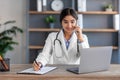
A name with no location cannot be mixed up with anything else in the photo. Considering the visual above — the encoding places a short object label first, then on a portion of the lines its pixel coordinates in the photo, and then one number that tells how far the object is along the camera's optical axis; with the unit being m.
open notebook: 1.99
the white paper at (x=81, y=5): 4.74
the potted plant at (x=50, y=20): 4.82
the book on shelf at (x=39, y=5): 4.76
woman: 2.53
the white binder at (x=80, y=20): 4.73
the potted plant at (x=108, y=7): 4.78
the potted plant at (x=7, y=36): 4.64
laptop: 1.96
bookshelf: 4.95
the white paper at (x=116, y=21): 4.72
